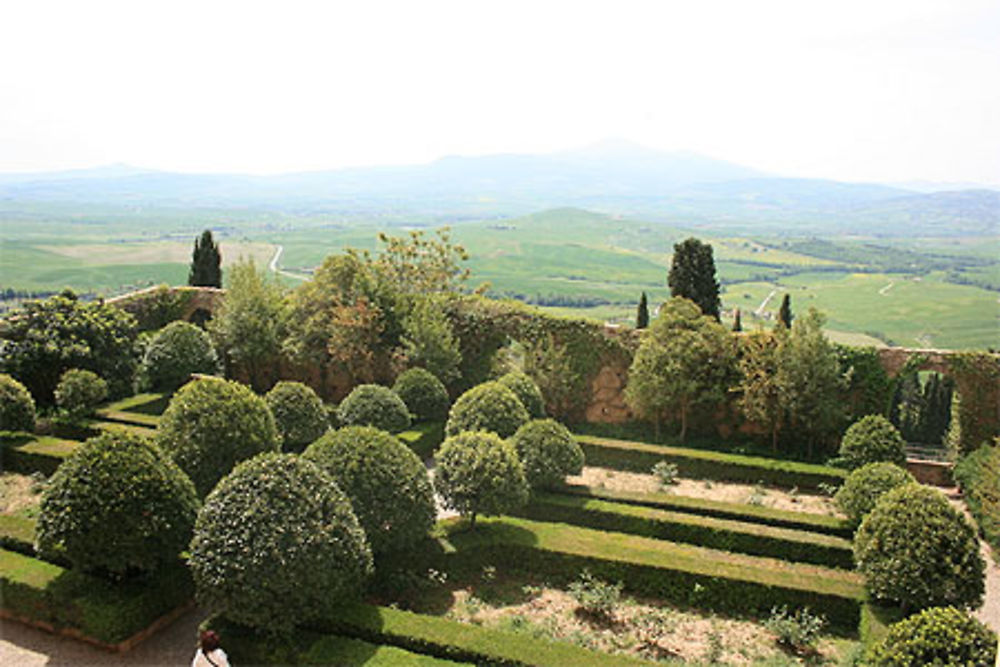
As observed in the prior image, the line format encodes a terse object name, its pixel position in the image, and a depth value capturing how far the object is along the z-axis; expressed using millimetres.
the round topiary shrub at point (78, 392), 16562
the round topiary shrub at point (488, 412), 15148
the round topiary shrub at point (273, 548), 8625
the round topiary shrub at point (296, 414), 14906
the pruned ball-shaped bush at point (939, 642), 7664
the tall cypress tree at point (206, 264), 25328
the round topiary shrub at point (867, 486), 12602
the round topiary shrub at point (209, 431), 11656
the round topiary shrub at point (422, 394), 17828
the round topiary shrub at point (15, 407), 15078
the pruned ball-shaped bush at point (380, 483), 10547
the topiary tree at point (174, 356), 19094
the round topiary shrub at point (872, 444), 15492
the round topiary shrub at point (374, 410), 16047
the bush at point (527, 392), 17484
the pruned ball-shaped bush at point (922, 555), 9844
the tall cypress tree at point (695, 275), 21875
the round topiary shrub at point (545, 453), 13734
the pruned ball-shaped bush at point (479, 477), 12047
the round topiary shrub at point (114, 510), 9266
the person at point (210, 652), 7062
